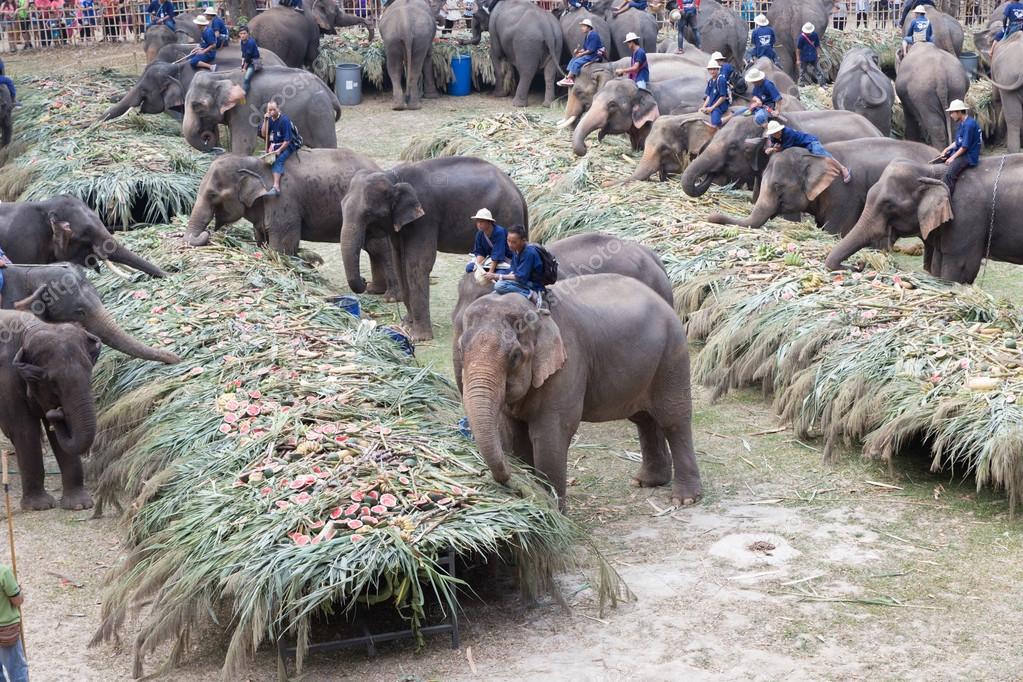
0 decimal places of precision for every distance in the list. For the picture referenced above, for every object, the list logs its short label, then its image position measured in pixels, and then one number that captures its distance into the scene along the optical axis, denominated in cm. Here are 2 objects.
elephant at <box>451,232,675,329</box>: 1067
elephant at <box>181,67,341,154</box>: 1844
